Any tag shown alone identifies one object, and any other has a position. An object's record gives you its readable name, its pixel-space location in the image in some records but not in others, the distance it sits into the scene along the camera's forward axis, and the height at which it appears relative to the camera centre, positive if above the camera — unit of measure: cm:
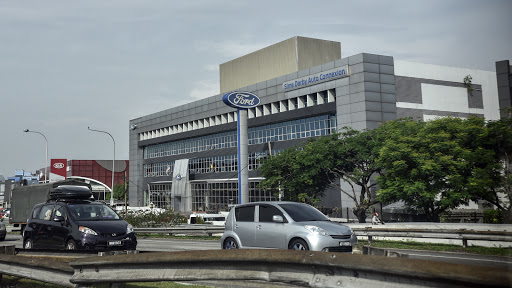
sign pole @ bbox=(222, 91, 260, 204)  5406 +780
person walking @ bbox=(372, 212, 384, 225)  3527 -151
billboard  15050 +1221
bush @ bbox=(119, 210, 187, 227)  3641 -98
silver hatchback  1167 -67
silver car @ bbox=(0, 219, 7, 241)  2807 -129
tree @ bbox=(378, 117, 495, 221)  3384 +234
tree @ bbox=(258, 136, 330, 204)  4425 +262
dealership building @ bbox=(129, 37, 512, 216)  5653 +1212
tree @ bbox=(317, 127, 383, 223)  4194 +375
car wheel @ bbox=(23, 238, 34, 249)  1556 -111
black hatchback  1355 -58
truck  3133 +73
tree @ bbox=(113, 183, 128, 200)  13382 +403
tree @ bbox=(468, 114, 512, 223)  3234 +197
